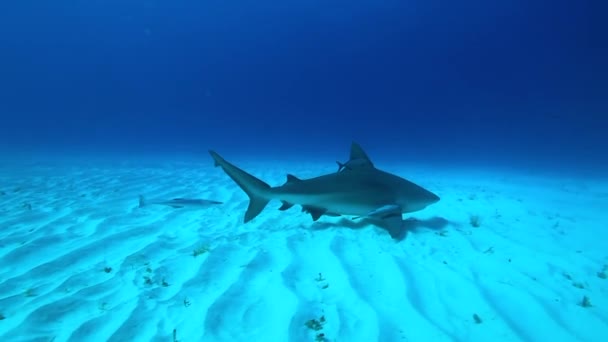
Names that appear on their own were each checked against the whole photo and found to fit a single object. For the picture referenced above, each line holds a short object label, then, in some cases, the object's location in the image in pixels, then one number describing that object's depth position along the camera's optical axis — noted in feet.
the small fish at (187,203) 20.67
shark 13.84
